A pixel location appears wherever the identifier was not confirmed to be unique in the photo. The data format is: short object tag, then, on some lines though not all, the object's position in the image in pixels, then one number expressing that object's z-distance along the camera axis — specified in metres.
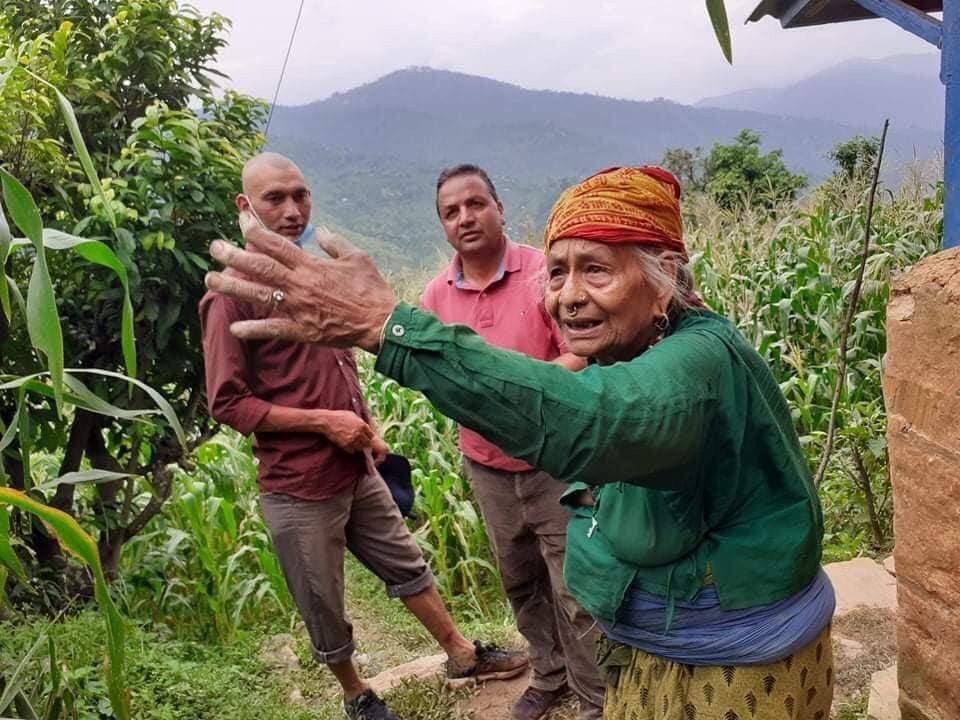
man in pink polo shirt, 2.40
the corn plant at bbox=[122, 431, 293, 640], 3.52
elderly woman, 0.91
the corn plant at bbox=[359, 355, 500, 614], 4.03
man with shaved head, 2.36
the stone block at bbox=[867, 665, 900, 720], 1.93
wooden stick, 1.96
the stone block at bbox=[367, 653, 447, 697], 2.96
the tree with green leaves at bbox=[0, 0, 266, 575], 2.80
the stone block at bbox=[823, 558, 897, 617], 2.82
